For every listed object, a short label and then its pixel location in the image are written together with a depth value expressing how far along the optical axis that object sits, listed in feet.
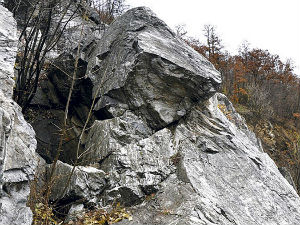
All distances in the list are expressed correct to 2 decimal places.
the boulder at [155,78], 22.45
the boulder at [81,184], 16.81
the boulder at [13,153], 10.89
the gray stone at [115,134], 20.40
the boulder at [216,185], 16.22
